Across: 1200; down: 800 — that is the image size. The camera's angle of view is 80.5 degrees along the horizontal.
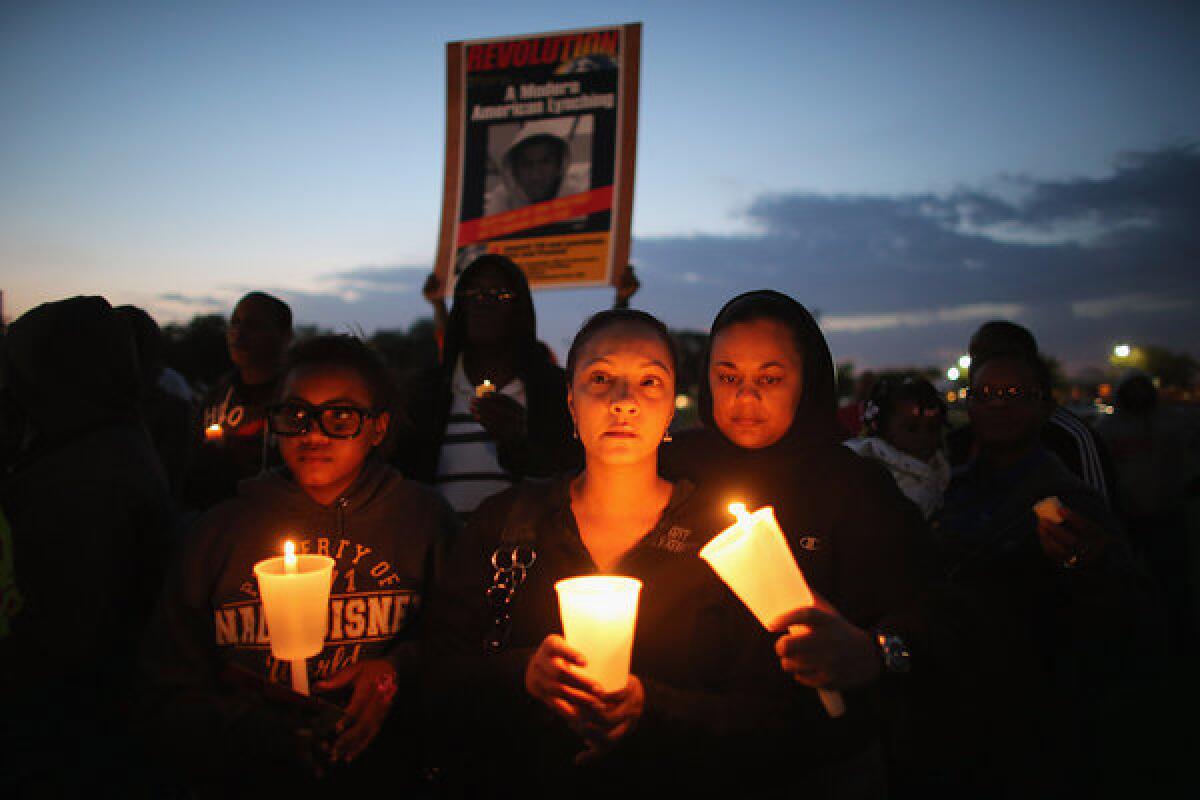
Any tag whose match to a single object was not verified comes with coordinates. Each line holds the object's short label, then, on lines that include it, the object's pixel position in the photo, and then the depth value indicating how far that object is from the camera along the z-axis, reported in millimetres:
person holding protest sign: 3443
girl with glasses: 2225
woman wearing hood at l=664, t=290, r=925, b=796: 2021
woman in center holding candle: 1973
